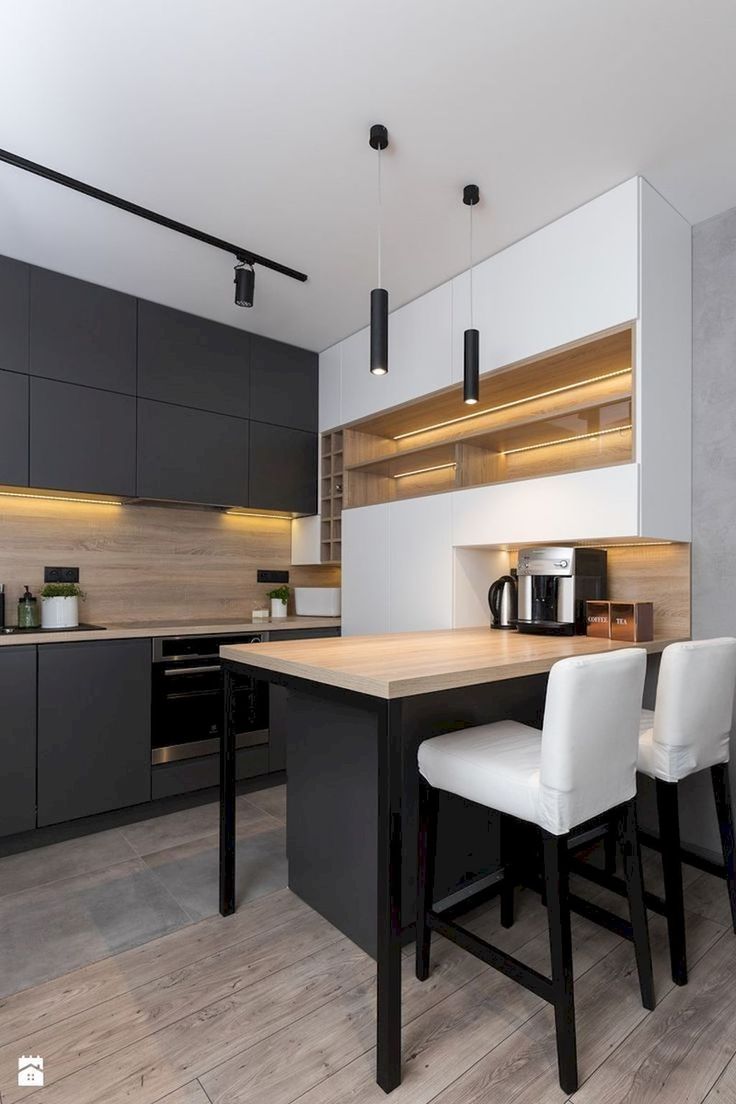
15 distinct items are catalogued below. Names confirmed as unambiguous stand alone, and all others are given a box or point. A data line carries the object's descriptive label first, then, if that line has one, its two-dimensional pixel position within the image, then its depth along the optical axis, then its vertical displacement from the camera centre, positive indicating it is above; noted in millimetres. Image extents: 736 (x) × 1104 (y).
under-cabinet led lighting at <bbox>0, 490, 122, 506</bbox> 3124 +336
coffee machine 2504 -104
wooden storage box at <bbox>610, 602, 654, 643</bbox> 2357 -229
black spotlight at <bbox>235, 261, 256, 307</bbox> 2645 +1193
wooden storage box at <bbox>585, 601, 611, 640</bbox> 2439 -228
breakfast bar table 1356 -573
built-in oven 3014 -718
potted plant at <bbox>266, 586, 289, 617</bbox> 3918 -259
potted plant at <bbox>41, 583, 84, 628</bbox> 3059 -234
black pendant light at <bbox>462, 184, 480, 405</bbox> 2223 +718
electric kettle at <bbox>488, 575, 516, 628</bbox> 2816 -191
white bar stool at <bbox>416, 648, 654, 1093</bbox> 1342 -526
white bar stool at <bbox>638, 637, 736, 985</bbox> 1692 -485
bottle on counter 3020 -248
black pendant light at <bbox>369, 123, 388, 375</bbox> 1939 +740
